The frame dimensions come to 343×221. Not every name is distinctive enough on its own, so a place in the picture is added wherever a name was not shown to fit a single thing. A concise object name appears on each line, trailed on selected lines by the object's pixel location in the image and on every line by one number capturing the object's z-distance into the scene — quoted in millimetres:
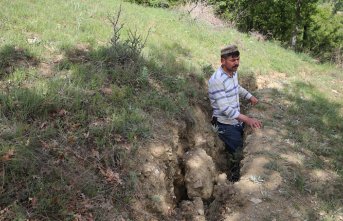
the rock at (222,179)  4360
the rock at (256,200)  3810
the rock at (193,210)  3754
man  5262
